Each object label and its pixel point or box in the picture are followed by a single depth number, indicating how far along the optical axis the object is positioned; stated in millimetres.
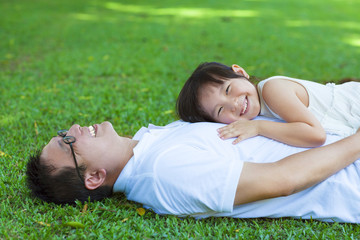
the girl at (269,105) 2826
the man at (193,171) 2447
